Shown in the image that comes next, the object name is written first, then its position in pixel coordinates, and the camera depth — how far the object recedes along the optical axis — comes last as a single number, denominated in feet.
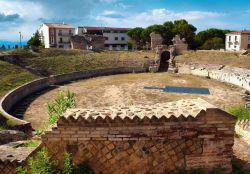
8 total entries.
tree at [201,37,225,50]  148.96
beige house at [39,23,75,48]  182.52
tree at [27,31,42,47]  155.36
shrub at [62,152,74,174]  13.65
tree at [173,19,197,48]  157.03
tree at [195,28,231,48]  162.41
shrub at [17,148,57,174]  13.58
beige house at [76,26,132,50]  205.85
